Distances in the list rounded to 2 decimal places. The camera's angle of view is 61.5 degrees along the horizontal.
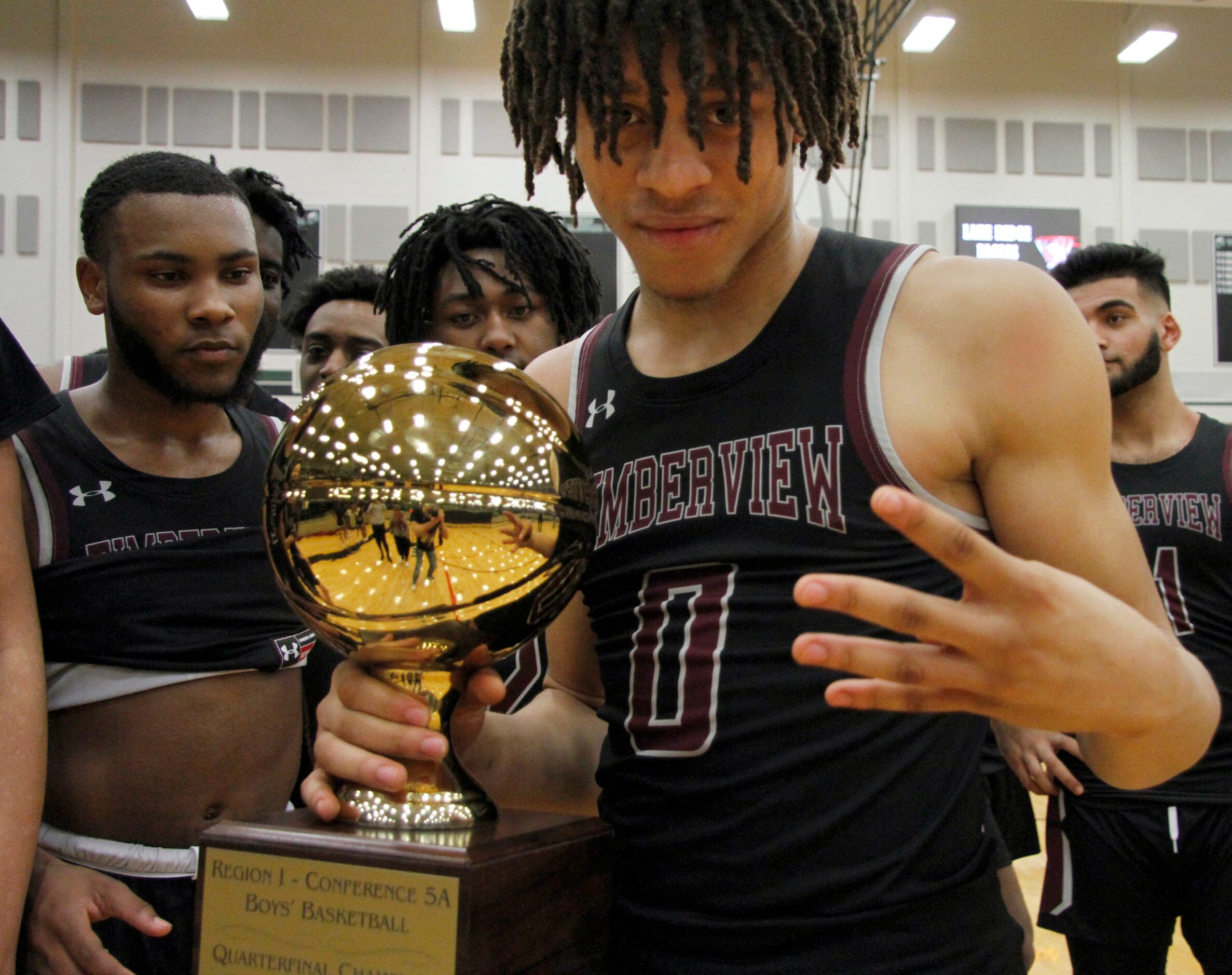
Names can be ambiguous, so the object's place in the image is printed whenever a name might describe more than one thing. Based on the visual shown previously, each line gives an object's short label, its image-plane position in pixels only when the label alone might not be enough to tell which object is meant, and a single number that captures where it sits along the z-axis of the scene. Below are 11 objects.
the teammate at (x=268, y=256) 2.39
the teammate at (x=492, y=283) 2.05
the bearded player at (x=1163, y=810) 2.37
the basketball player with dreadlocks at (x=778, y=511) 0.88
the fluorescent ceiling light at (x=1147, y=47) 7.94
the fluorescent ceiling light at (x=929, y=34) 7.61
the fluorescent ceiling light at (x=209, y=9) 7.34
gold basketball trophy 0.69
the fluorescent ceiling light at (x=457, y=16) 7.29
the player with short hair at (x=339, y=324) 3.00
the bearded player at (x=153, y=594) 1.40
